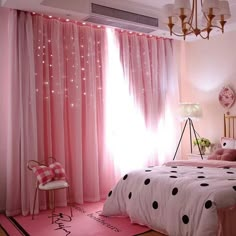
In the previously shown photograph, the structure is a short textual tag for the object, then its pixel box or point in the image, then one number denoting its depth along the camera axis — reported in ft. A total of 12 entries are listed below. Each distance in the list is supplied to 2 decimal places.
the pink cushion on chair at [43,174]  12.14
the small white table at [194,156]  16.69
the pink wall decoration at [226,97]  16.40
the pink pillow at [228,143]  14.91
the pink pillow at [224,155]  13.39
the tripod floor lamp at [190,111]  16.74
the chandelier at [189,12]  9.91
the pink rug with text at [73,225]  10.75
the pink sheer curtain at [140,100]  16.20
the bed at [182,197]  8.86
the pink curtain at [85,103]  13.16
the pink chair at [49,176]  12.07
